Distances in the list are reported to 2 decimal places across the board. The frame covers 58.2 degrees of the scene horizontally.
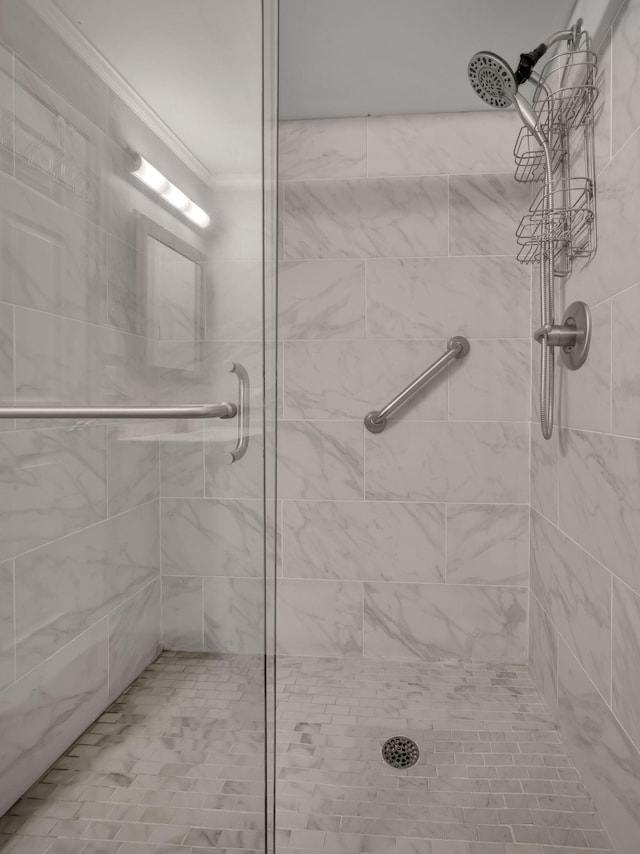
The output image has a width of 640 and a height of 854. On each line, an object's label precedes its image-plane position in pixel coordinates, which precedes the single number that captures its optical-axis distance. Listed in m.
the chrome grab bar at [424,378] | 1.97
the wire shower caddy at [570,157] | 1.38
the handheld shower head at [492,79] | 1.37
